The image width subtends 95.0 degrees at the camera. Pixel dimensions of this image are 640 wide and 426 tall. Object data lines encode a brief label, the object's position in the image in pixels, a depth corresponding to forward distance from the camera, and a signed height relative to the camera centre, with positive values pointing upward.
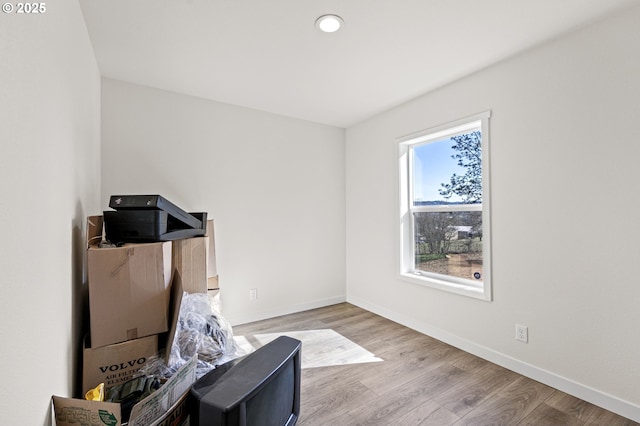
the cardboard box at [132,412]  0.94 -0.64
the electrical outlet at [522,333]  2.20 -0.91
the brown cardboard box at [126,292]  1.24 -0.33
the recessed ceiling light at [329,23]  1.82 +1.23
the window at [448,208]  2.57 +0.07
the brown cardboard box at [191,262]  1.71 -0.27
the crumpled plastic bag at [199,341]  1.35 -0.65
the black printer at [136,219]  1.41 -0.01
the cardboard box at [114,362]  1.24 -0.63
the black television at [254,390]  0.95 -0.64
